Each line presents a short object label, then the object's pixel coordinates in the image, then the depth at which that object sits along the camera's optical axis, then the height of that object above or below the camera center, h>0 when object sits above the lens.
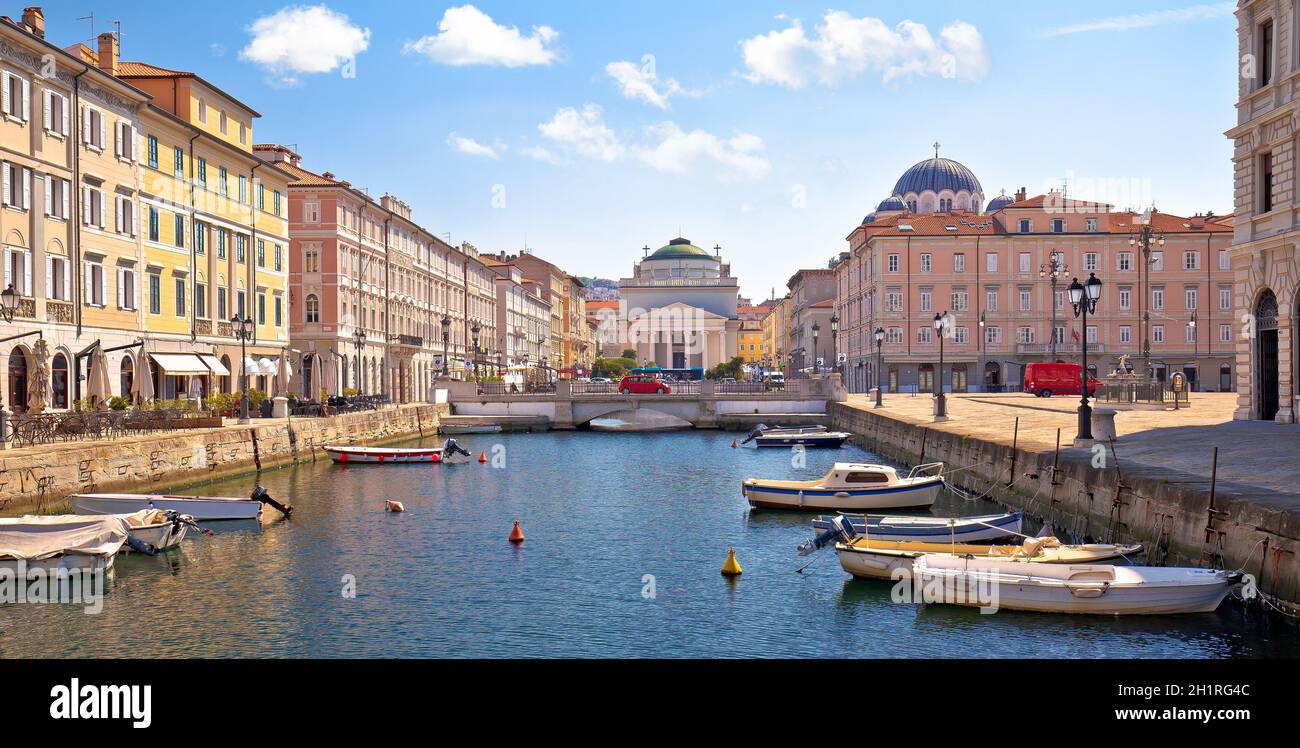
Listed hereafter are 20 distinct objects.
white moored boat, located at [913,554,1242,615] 18.38 -4.40
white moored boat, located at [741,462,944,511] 34.28 -4.46
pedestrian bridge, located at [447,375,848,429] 79.69 -3.09
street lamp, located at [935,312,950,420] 49.70 -2.11
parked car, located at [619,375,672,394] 84.00 -1.70
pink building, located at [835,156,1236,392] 93.31 +6.96
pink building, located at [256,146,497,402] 73.00 +6.81
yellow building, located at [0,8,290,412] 38.91 +7.21
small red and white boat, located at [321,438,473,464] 51.41 -4.68
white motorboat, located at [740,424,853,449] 62.47 -4.70
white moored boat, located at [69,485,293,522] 29.64 -4.25
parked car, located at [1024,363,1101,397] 75.25 -1.23
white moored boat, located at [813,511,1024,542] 25.97 -4.38
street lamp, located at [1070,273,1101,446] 29.75 +1.98
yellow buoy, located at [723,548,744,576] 24.23 -5.04
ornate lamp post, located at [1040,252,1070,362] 70.85 +8.38
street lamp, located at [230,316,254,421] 47.59 -0.13
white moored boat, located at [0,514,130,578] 22.81 -4.18
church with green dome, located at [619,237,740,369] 172.12 +8.30
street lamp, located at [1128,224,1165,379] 58.69 +7.50
